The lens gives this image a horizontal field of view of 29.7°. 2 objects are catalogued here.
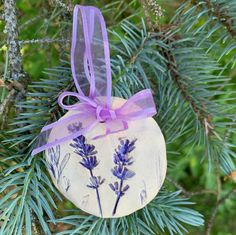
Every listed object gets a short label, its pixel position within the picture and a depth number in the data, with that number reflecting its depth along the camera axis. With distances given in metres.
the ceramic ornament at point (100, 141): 0.38
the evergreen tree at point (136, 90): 0.39
